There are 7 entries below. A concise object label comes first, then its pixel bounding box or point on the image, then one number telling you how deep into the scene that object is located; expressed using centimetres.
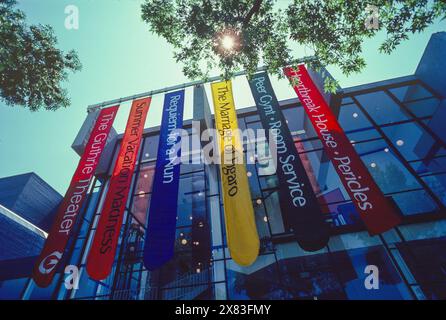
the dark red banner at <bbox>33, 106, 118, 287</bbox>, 522
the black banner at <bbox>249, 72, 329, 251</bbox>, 451
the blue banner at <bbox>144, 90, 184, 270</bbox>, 494
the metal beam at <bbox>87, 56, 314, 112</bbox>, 987
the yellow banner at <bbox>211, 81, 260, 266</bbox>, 468
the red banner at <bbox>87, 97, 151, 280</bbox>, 501
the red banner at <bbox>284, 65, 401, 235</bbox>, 462
